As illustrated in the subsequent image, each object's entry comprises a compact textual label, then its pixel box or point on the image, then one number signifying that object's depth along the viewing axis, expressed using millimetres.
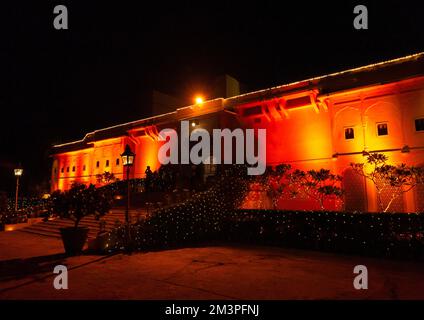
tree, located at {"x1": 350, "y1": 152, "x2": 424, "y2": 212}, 12125
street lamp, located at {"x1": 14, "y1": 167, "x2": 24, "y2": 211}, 18766
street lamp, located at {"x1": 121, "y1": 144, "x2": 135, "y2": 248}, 11070
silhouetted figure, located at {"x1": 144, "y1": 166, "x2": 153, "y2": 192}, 18156
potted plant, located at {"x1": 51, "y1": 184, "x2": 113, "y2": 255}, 9648
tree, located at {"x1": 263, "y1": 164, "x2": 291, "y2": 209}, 14516
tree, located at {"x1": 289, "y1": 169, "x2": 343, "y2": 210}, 13438
